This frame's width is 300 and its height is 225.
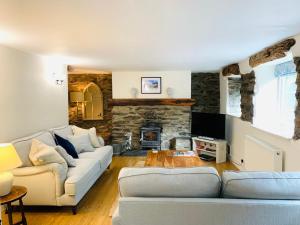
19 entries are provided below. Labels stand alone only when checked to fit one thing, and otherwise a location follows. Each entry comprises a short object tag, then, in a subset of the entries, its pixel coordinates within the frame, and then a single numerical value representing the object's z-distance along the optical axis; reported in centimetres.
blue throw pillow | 403
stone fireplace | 669
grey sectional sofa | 157
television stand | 561
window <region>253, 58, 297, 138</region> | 364
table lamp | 242
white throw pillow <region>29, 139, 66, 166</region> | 305
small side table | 245
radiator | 314
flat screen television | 568
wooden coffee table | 396
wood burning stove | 658
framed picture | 657
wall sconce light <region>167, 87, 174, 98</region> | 650
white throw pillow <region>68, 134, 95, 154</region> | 440
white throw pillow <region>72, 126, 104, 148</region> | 490
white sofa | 303
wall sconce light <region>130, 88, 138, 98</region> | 658
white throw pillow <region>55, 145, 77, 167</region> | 347
